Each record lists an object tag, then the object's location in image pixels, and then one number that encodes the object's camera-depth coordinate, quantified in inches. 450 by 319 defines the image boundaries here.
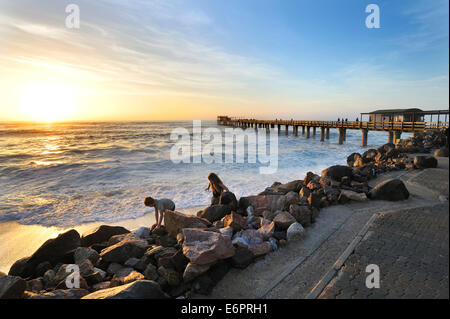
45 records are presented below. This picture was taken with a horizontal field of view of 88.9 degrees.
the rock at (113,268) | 203.5
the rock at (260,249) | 212.8
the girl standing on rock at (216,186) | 359.9
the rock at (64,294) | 154.9
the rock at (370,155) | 636.1
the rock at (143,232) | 274.7
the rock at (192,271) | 178.4
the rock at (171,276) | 180.1
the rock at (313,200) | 314.7
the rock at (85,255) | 220.8
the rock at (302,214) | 268.7
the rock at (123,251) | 217.6
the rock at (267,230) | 238.2
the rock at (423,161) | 453.4
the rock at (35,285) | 184.1
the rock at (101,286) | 179.8
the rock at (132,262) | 206.8
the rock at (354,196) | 331.9
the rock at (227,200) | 329.8
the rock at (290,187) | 388.2
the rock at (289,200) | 306.8
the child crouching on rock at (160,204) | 284.6
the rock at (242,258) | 196.4
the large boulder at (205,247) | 185.8
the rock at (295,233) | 237.7
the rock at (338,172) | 425.7
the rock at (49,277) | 193.5
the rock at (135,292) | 139.0
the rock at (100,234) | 269.0
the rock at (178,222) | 255.4
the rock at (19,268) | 215.8
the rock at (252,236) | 231.9
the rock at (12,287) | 149.7
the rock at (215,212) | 306.9
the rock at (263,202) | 311.6
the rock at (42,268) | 214.1
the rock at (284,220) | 257.7
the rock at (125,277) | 180.5
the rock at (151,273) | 186.4
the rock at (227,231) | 240.7
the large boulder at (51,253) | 218.2
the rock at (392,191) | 322.7
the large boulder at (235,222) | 259.6
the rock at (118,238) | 253.9
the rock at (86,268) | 194.4
